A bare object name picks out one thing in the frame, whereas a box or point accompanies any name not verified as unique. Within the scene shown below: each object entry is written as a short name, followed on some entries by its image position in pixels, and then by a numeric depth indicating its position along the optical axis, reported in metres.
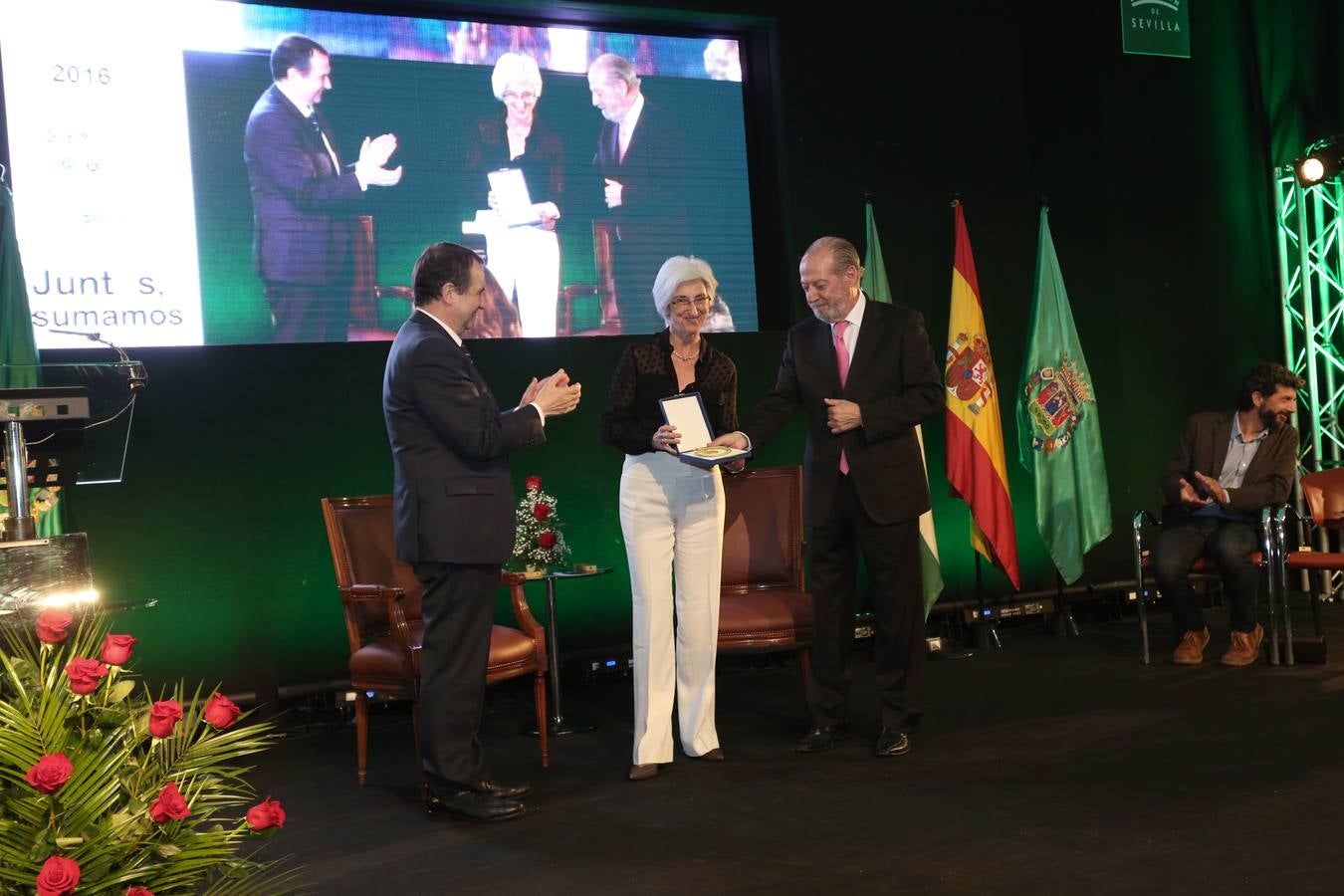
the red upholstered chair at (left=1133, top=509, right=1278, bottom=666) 5.63
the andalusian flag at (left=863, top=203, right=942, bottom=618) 6.36
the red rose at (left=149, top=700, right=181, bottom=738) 1.46
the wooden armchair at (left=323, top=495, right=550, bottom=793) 4.19
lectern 2.73
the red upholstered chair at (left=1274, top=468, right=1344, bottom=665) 5.46
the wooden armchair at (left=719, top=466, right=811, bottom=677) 5.20
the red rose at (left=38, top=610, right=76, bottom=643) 1.52
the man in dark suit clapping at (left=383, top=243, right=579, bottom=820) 3.61
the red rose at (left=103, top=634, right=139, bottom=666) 1.48
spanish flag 6.54
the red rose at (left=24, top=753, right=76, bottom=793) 1.30
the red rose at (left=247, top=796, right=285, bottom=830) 1.48
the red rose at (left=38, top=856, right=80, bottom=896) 1.29
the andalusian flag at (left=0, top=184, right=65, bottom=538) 4.72
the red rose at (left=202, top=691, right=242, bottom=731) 1.52
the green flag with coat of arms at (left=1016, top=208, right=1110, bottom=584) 6.79
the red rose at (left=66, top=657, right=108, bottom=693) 1.41
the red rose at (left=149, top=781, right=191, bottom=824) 1.39
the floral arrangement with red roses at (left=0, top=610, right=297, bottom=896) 1.42
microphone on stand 3.64
